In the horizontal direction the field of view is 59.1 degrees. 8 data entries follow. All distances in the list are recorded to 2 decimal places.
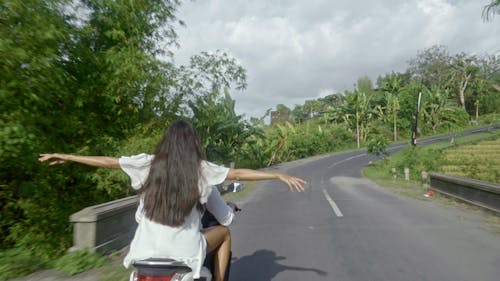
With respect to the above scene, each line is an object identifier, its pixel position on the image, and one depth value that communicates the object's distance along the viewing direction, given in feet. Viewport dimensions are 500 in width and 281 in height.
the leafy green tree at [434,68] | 235.20
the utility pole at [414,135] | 100.39
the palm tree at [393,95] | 187.21
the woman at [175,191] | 10.02
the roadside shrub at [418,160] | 85.76
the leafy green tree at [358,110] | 171.42
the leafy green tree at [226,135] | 69.05
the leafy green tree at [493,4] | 32.35
